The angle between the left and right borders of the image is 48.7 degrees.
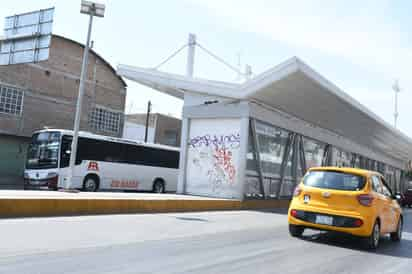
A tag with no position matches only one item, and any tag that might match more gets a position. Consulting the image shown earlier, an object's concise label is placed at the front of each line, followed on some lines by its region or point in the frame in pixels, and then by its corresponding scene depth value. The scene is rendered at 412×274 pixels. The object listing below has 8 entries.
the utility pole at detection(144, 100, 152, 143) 44.41
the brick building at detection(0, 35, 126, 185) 30.58
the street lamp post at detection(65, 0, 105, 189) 16.72
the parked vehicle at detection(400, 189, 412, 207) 31.81
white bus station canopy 17.62
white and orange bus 20.98
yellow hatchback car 8.84
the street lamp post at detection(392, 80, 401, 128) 48.28
